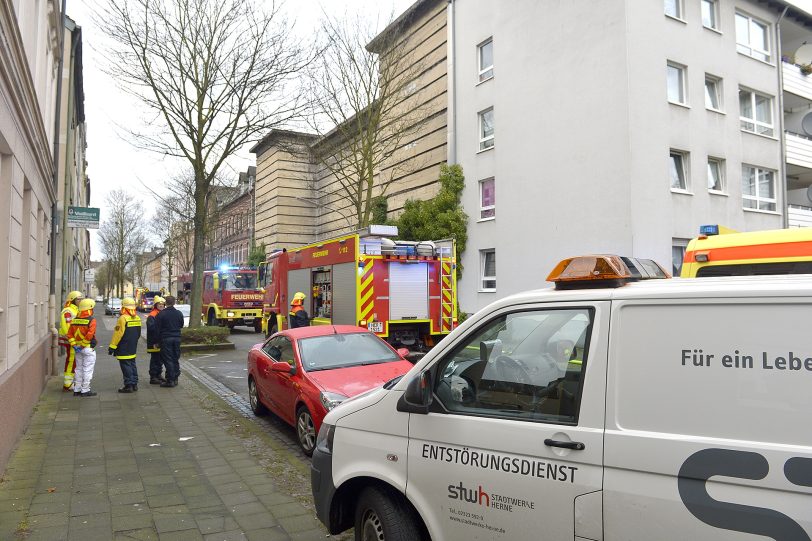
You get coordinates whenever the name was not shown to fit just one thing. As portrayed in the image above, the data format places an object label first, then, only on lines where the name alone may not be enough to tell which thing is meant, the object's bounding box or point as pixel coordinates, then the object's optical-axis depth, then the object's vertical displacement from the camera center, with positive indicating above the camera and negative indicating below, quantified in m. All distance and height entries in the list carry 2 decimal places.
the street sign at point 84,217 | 13.22 +1.86
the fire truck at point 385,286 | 12.91 +0.24
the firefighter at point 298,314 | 12.50 -0.39
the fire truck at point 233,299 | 24.78 -0.11
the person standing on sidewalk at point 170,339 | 10.07 -0.74
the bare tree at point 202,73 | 15.02 +6.07
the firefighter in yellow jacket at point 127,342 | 9.38 -0.75
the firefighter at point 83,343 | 8.98 -0.73
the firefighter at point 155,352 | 10.41 -1.01
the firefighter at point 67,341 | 9.52 -0.72
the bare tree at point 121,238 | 47.09 +5.13
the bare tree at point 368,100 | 20.00 +7.08
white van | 1.89 -0.50
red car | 6.05 -0.86
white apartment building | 17.31 +5.56
